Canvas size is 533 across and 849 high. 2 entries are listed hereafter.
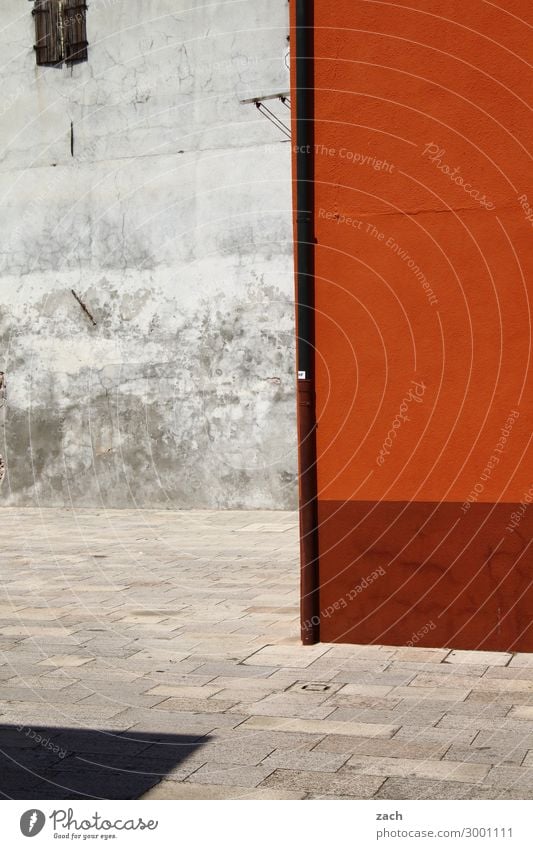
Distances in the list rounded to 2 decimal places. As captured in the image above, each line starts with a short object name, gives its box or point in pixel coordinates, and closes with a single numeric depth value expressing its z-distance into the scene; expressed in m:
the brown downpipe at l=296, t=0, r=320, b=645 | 7.37
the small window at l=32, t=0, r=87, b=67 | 15.96
